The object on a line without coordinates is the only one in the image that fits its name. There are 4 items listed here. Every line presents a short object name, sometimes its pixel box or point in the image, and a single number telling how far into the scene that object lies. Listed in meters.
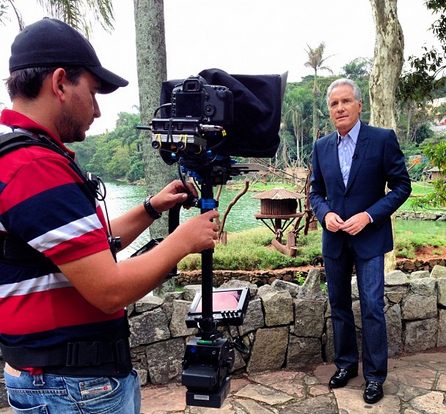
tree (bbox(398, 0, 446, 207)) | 6.42
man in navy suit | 2.64
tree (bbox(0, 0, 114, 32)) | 5.11
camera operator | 0.98
